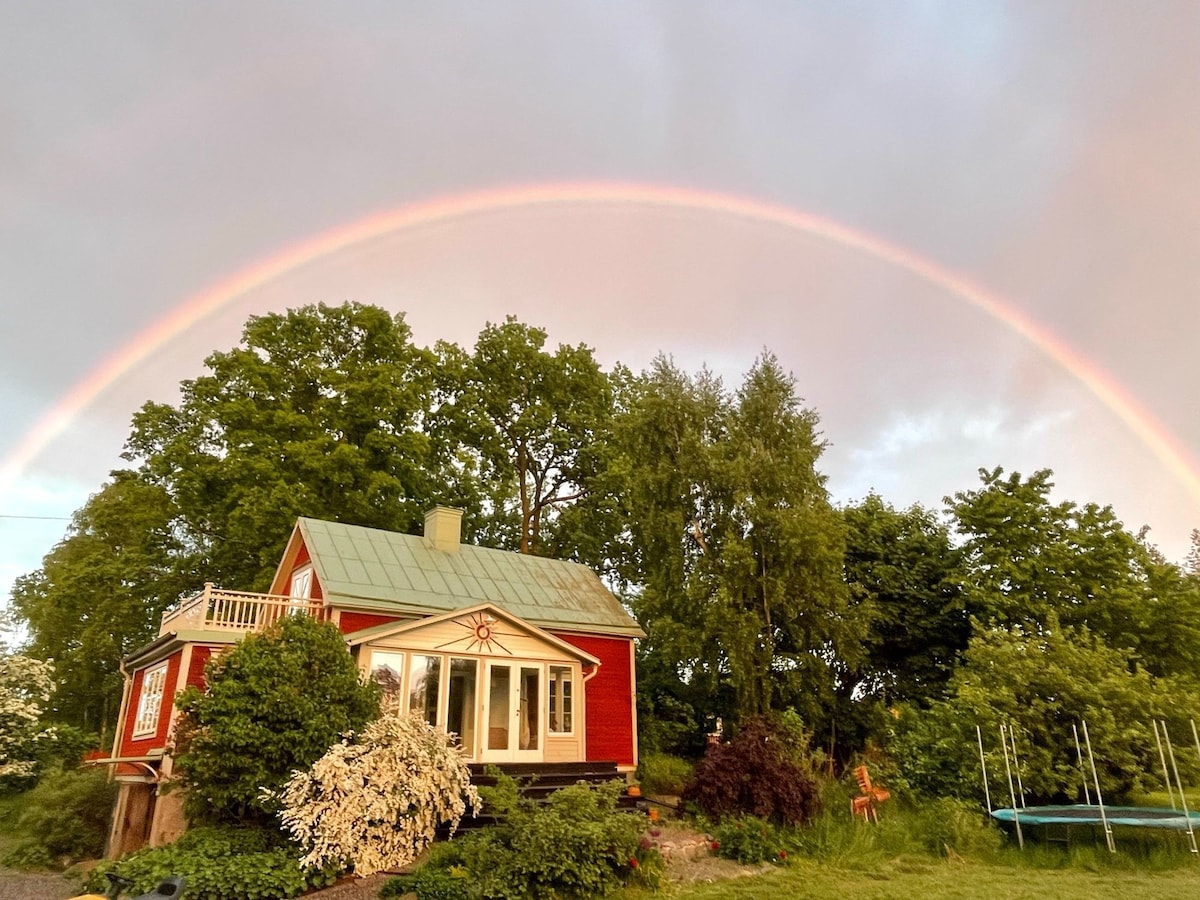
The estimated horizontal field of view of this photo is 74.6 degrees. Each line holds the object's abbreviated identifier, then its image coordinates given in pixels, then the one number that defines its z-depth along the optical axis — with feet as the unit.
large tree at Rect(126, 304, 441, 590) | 78.18
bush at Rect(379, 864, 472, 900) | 30.50
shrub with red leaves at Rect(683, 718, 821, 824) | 42.16
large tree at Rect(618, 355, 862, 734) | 62.54
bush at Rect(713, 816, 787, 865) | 38.27
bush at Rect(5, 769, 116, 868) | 51.01
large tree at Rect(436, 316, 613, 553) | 99.30
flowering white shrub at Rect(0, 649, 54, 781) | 58.70
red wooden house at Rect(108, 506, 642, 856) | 48.11
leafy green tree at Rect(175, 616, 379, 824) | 34.60
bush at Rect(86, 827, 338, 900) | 30.27
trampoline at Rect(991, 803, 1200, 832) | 38.55
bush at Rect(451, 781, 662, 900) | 30.83
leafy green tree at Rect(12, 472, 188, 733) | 83.46
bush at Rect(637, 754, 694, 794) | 59.00
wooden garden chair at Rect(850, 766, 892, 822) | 46.09
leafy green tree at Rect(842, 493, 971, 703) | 76.69
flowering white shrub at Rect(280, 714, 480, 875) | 33.37
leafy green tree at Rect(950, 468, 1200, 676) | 72.79
